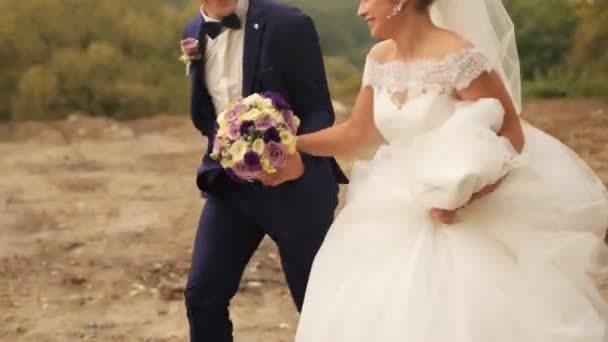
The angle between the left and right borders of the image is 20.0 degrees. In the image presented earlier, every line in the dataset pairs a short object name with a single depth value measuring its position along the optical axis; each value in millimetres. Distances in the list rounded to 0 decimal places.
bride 4071
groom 4663
